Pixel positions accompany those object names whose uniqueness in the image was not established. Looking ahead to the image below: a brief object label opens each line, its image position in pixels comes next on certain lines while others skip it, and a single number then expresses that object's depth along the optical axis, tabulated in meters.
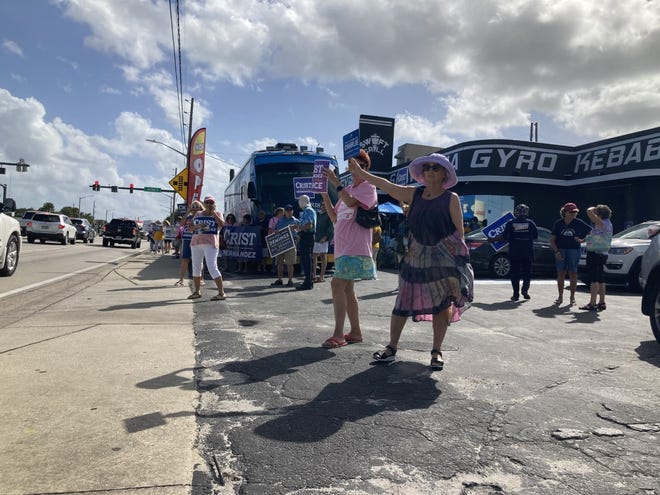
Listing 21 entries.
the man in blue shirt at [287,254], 10.52
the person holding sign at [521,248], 9.18
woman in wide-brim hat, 3.95
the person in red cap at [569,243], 8.53
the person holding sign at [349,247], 4.62
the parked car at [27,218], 28.68
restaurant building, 20.39
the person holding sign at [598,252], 8.08
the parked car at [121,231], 31.39
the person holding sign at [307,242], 9.69
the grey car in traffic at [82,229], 37.50
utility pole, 30.38
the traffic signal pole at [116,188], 55.00
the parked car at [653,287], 5.46
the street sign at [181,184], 23.53
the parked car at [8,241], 10.04
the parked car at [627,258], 10.91
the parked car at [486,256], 13.62
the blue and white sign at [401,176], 25.15
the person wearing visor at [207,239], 7.95
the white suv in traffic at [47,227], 28.11
